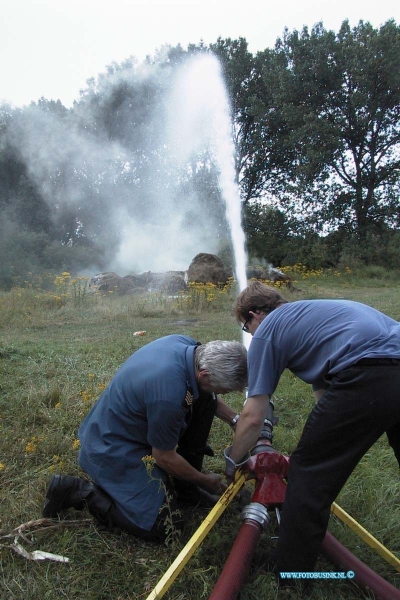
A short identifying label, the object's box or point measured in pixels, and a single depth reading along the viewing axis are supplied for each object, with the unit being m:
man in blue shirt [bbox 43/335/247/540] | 2.16
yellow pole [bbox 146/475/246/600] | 1.79
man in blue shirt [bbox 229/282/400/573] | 1.82
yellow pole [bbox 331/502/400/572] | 2.04
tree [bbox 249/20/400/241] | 17.67
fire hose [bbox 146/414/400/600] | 1.84
